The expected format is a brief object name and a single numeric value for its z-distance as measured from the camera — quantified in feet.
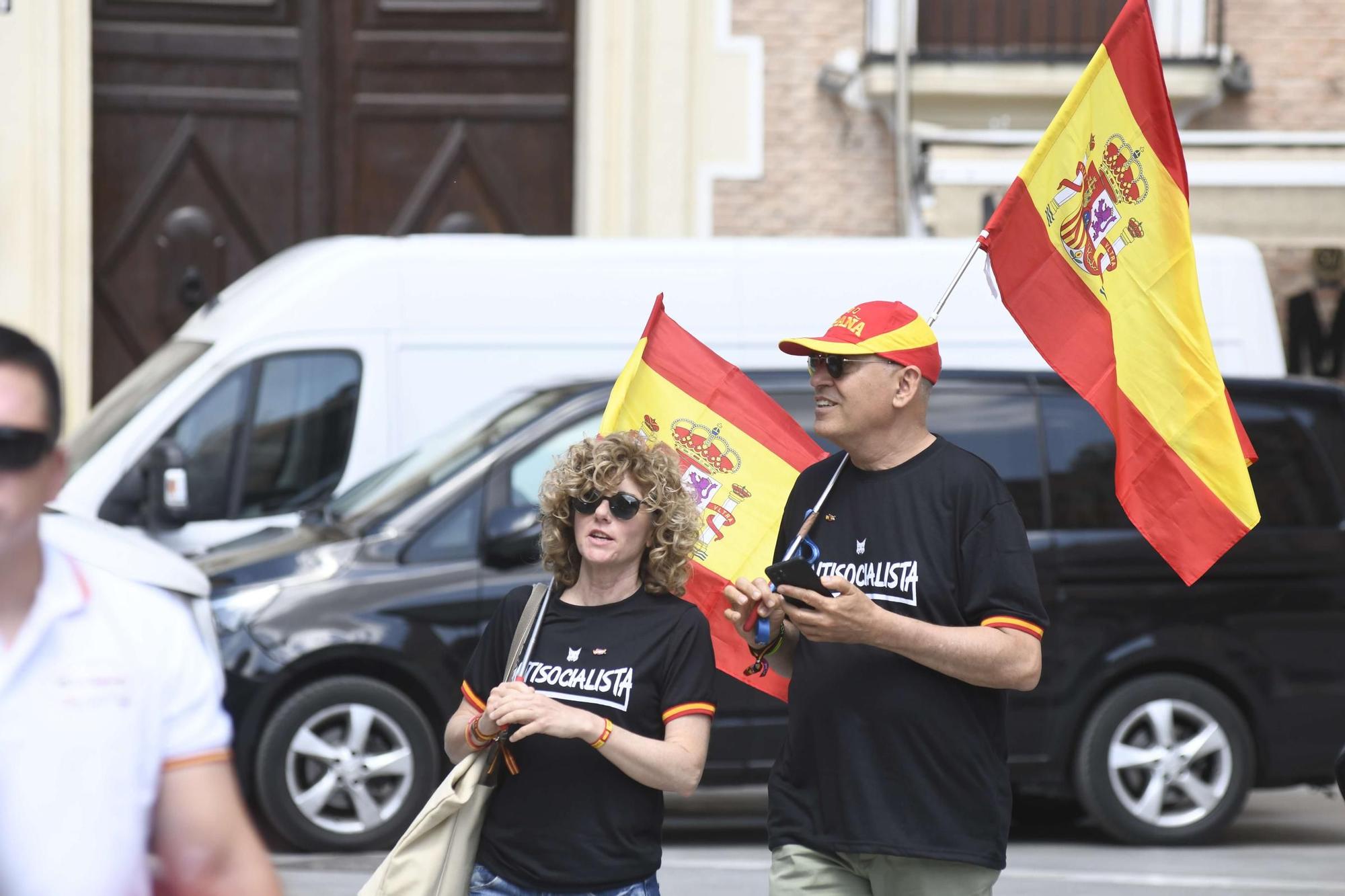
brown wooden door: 86.99
